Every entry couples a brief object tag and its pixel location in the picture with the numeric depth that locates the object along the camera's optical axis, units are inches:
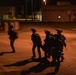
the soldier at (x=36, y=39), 674.2
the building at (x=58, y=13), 2493.8
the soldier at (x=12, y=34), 749.6
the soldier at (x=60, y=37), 646.3
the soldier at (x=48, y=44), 636.7
